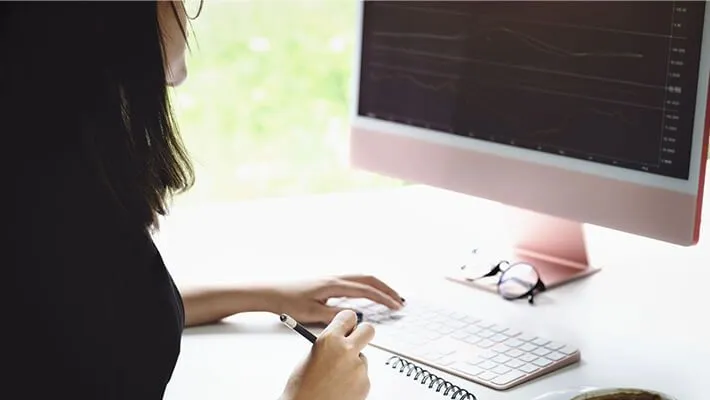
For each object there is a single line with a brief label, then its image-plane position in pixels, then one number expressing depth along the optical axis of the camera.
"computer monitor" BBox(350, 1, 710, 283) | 1.86
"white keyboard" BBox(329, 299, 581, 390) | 1.78
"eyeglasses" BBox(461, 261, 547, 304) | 2.04
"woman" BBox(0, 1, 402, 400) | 1.48
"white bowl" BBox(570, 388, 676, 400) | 1.64
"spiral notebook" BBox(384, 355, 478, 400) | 1.71
